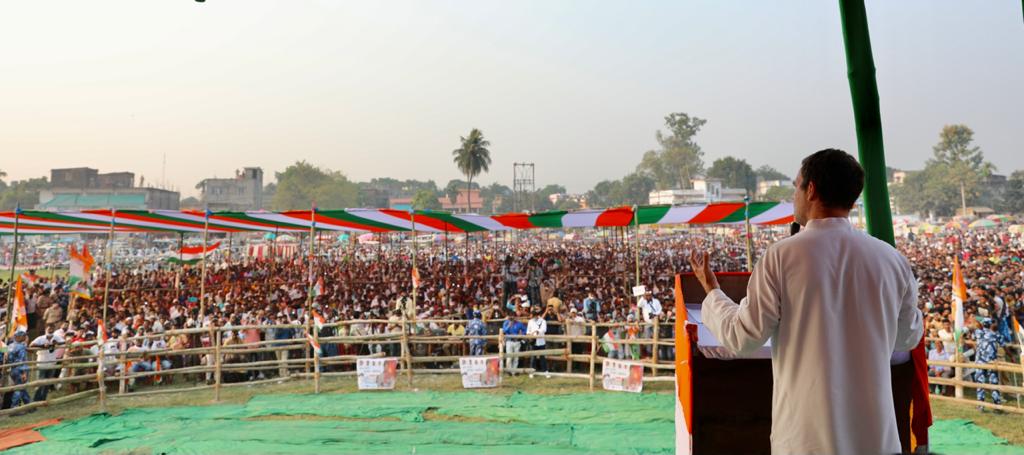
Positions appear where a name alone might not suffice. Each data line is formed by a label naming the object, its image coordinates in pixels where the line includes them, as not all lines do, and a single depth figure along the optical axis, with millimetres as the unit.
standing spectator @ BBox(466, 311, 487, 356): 9977
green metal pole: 1492
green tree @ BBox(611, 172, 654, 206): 62541
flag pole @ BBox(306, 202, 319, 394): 8883
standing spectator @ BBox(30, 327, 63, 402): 8070
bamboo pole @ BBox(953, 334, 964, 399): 7488
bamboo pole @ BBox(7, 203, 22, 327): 8292
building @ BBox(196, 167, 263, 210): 65750
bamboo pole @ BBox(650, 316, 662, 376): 8969
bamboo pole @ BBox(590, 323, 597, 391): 8984
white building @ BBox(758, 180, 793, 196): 70488
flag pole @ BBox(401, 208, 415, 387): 9461
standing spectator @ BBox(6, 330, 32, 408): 8055
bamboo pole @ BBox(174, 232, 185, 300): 16069
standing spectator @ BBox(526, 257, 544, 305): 15448
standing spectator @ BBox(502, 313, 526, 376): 9852
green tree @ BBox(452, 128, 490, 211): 44750
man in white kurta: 1254
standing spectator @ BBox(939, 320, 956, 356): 8039
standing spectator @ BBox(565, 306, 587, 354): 9752
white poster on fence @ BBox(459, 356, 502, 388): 9008
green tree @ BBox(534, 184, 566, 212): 69900
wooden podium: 1416
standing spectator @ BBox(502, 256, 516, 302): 15750
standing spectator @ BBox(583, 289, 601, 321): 11859
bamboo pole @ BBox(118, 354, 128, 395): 8695
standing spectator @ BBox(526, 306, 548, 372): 9859
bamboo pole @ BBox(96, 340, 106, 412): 8141
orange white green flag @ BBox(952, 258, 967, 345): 7180
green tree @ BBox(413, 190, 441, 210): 52931
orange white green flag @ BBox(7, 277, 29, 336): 7770
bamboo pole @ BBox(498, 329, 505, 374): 9262
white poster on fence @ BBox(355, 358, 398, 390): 8938
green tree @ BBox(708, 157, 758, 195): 63719
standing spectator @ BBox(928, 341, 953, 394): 8047
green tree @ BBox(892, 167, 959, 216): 39375
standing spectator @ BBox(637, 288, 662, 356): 9982
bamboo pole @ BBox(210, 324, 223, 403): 8539
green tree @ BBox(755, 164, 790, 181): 82931
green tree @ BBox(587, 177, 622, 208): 63844
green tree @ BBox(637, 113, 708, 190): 63719
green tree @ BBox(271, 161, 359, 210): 62844
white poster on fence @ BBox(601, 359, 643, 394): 8547
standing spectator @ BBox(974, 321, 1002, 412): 7379
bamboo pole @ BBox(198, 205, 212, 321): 10841
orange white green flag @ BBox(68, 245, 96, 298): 9098
